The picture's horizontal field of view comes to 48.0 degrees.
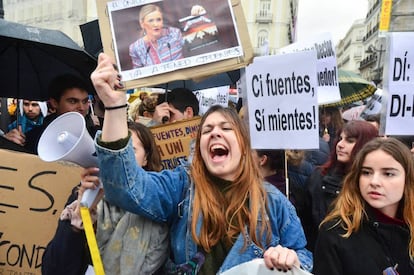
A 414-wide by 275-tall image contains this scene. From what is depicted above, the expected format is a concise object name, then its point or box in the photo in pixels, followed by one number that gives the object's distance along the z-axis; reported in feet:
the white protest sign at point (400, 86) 10.00
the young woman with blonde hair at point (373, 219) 6.82
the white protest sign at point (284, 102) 9.73
